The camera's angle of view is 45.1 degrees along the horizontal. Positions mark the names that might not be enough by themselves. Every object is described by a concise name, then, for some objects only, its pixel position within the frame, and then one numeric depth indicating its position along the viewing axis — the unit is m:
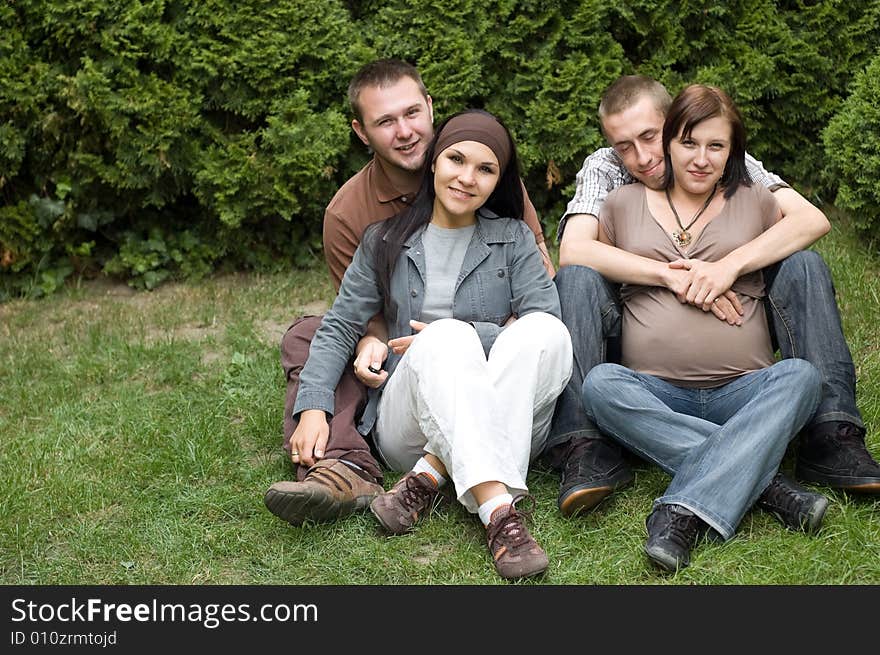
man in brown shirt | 3.58
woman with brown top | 3.07
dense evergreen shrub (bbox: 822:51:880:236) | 4.89
